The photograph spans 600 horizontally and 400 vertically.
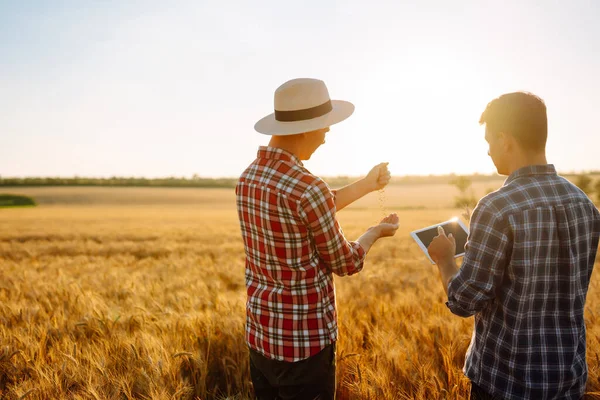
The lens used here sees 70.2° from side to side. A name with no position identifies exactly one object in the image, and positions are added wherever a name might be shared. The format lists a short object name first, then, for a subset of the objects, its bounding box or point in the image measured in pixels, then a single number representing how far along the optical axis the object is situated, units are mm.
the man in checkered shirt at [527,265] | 1590
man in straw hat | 1729
